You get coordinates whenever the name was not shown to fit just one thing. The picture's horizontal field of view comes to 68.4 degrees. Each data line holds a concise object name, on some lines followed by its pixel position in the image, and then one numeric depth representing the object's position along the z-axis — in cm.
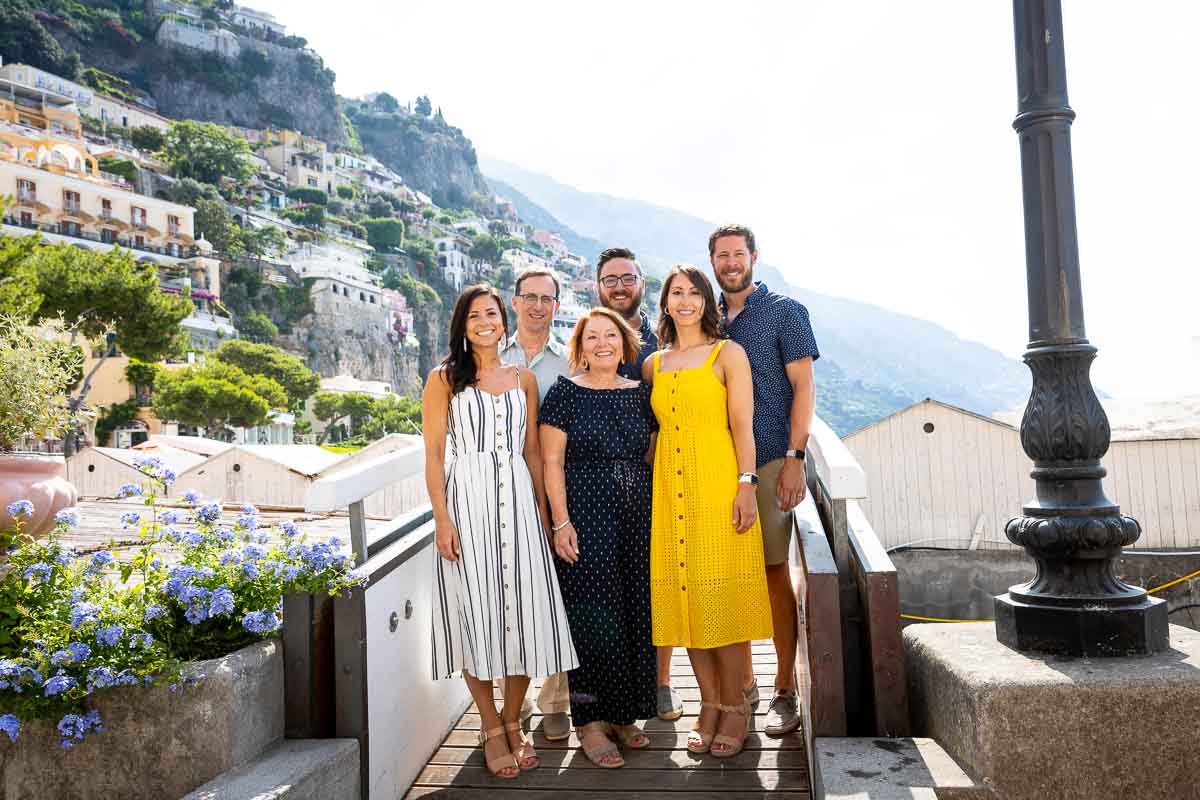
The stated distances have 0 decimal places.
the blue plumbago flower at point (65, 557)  267
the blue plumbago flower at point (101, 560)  265
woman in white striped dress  302
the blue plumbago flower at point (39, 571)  252
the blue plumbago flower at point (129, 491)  279
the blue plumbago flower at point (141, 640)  232
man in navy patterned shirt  327
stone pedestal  216
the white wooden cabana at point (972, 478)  1562
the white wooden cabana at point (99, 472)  2202
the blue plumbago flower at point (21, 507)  262
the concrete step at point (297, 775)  219
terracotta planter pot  401
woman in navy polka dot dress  310
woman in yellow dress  297
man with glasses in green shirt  375
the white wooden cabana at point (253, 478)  1975
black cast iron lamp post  243
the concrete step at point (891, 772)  217
